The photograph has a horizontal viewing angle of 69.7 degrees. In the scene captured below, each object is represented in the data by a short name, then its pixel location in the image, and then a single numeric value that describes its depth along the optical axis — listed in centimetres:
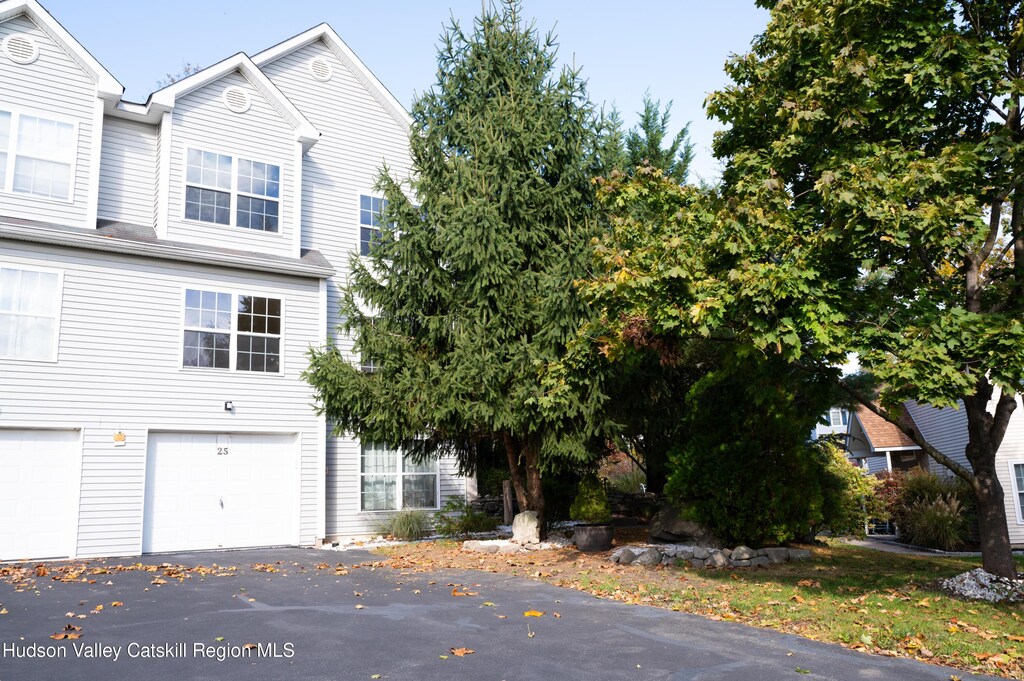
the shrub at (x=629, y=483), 2331
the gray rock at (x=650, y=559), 1172
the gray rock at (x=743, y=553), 1170
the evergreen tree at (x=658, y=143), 2015
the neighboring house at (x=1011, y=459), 1961
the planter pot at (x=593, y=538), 1338
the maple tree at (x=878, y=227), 784
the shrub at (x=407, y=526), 1689
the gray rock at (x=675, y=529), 1255
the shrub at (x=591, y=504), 1377
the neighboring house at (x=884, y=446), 2441
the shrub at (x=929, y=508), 1639
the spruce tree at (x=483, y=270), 1284
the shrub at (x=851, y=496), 1600
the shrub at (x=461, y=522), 1758
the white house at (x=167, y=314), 1405
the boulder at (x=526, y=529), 1405
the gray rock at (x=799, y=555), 1242
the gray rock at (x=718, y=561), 1160
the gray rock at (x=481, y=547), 1363
